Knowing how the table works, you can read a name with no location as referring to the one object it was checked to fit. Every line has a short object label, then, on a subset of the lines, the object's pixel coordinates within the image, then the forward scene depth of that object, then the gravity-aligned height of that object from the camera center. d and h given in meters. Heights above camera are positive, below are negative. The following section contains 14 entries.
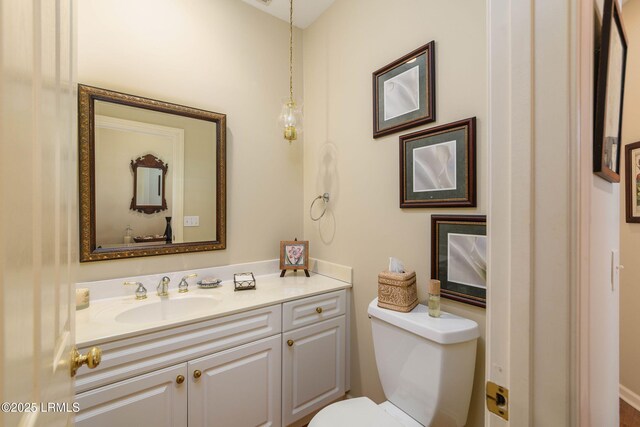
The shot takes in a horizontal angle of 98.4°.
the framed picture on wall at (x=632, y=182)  1.88 +0.21
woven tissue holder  1.31 -0.38
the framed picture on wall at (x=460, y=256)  1.21 -0.20
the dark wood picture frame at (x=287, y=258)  2.00 -0.32
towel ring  2.04 +0.09
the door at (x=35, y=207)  0.33 +0.01
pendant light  1.76 +0.60
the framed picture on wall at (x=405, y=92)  1.39 +0.66
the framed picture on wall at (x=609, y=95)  0.59 +0.30
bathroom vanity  1.09 -0.68
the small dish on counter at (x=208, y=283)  1.70 -0.44
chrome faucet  1.58 -0.43
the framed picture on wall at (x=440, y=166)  1.24 +0.23
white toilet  1.11 -0.69
